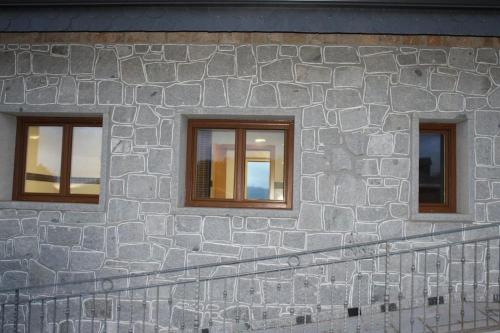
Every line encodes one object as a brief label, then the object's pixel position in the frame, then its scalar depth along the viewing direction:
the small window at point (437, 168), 5.20
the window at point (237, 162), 5.25
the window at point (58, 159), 5.39
